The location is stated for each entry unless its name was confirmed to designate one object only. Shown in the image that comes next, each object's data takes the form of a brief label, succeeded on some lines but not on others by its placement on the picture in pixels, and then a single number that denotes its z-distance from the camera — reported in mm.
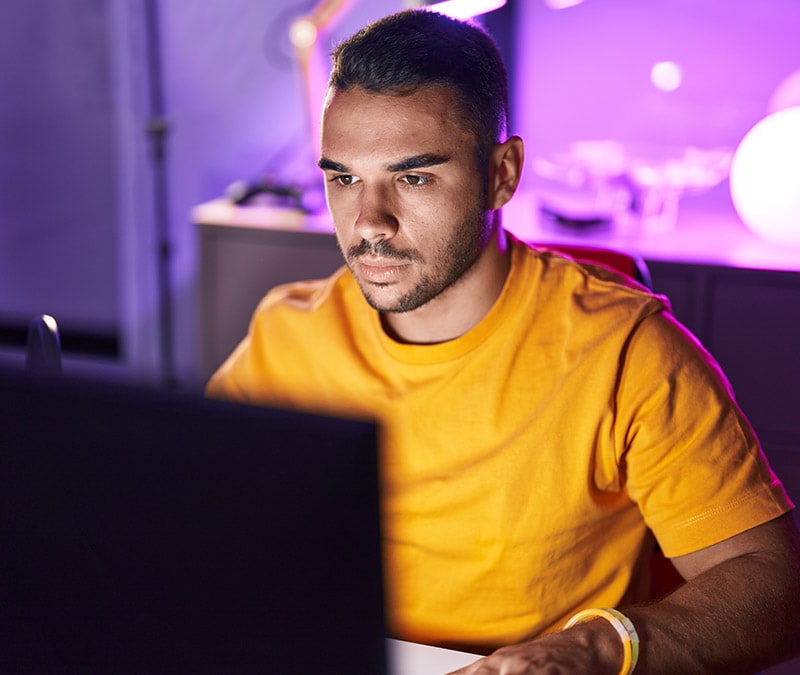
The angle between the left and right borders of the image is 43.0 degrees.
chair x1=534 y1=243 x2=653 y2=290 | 1471
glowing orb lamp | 2346
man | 1182
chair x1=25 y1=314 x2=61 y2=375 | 1038
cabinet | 2357
